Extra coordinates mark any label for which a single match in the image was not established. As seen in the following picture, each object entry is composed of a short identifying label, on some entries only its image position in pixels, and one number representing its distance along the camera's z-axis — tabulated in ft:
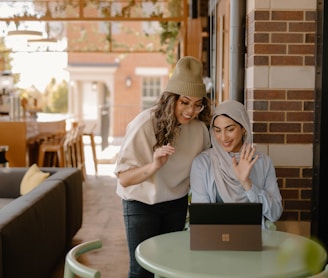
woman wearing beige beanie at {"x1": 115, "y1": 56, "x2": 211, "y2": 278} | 8.73
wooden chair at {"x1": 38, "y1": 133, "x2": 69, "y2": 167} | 26.99
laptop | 6.81
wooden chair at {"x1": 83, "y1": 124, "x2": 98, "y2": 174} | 31.78
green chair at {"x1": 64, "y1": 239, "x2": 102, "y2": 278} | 5.86
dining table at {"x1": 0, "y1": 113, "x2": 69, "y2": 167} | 25.68
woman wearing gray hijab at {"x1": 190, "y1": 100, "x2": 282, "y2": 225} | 8.48
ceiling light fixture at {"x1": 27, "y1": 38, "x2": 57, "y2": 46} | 36.45
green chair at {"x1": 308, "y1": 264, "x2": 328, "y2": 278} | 5.52
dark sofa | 10.55
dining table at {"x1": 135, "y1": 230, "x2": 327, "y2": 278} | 6.40
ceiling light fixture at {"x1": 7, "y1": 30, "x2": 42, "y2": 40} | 32.19
